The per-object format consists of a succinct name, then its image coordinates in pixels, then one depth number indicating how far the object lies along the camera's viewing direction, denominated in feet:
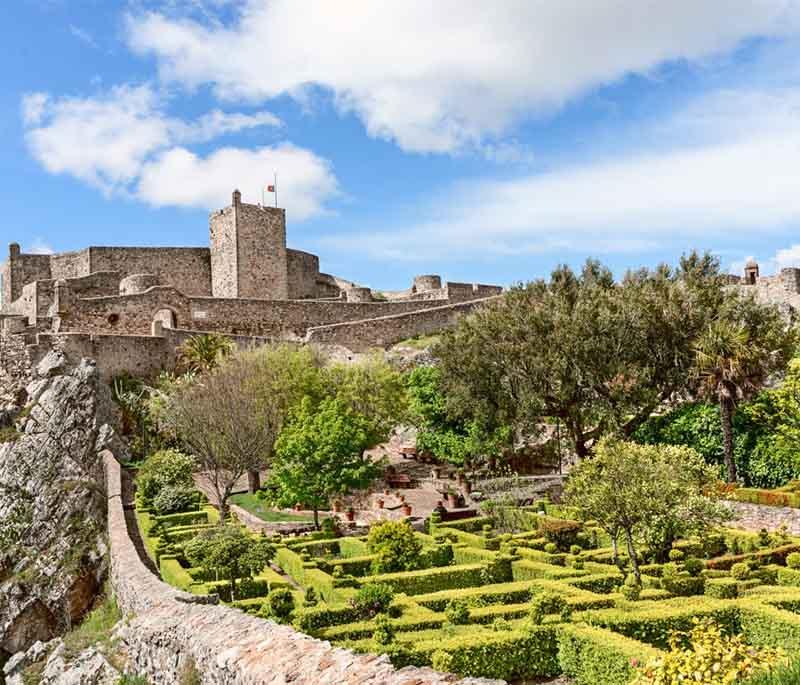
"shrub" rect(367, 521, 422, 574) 78.84
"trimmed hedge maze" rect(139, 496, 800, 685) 50.67
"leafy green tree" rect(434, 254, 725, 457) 116.37
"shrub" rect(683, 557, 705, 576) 69.10
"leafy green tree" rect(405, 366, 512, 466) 126.41
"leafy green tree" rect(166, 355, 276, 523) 110.93
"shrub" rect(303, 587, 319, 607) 62.19
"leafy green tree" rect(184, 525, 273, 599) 65.77
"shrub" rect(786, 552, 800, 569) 71.92
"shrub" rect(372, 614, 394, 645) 50.57
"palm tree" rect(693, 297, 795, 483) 102.78
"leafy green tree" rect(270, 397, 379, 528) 100.42
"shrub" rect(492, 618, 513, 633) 55.62
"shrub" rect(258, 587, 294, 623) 57.41
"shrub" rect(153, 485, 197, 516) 103.65
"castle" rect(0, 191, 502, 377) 146.61
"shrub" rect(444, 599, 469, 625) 57.67
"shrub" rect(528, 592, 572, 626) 55.06
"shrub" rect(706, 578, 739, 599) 62.54
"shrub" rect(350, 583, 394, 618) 60.13
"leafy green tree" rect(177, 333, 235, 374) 140.15
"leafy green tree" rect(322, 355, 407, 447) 127.13
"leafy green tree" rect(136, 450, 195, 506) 108.17
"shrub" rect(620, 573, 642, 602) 60.70
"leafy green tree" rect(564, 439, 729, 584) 71.82
